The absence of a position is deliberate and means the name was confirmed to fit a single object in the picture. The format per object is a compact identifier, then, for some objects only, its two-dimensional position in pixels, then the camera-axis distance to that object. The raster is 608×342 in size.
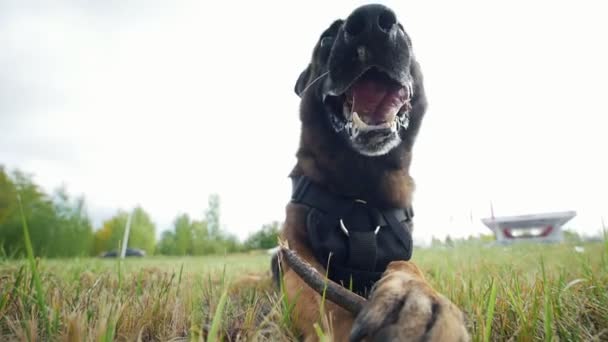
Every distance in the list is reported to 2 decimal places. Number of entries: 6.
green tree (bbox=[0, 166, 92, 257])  19.06
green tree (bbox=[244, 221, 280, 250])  38.12
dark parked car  31.67
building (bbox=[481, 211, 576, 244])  23.56
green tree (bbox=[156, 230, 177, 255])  37.35
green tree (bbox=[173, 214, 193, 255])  39.98
